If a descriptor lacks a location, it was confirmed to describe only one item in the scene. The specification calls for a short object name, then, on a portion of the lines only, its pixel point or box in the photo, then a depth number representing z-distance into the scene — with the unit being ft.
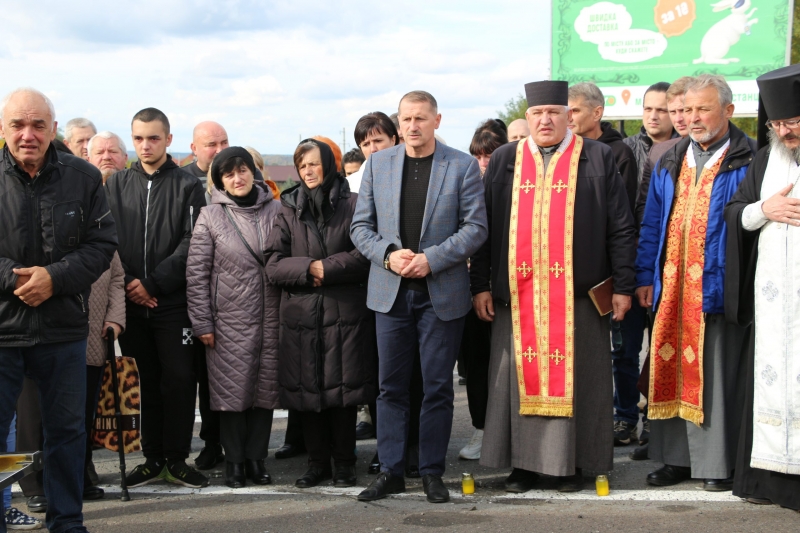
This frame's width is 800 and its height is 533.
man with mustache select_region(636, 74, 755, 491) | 17.58
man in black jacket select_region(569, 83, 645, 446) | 21.17
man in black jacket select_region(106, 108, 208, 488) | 18.58
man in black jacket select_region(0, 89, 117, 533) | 14.33
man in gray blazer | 17.49
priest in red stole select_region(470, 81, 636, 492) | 17.70
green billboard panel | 50.21
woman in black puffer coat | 18.12
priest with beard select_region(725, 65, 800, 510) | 15.96
